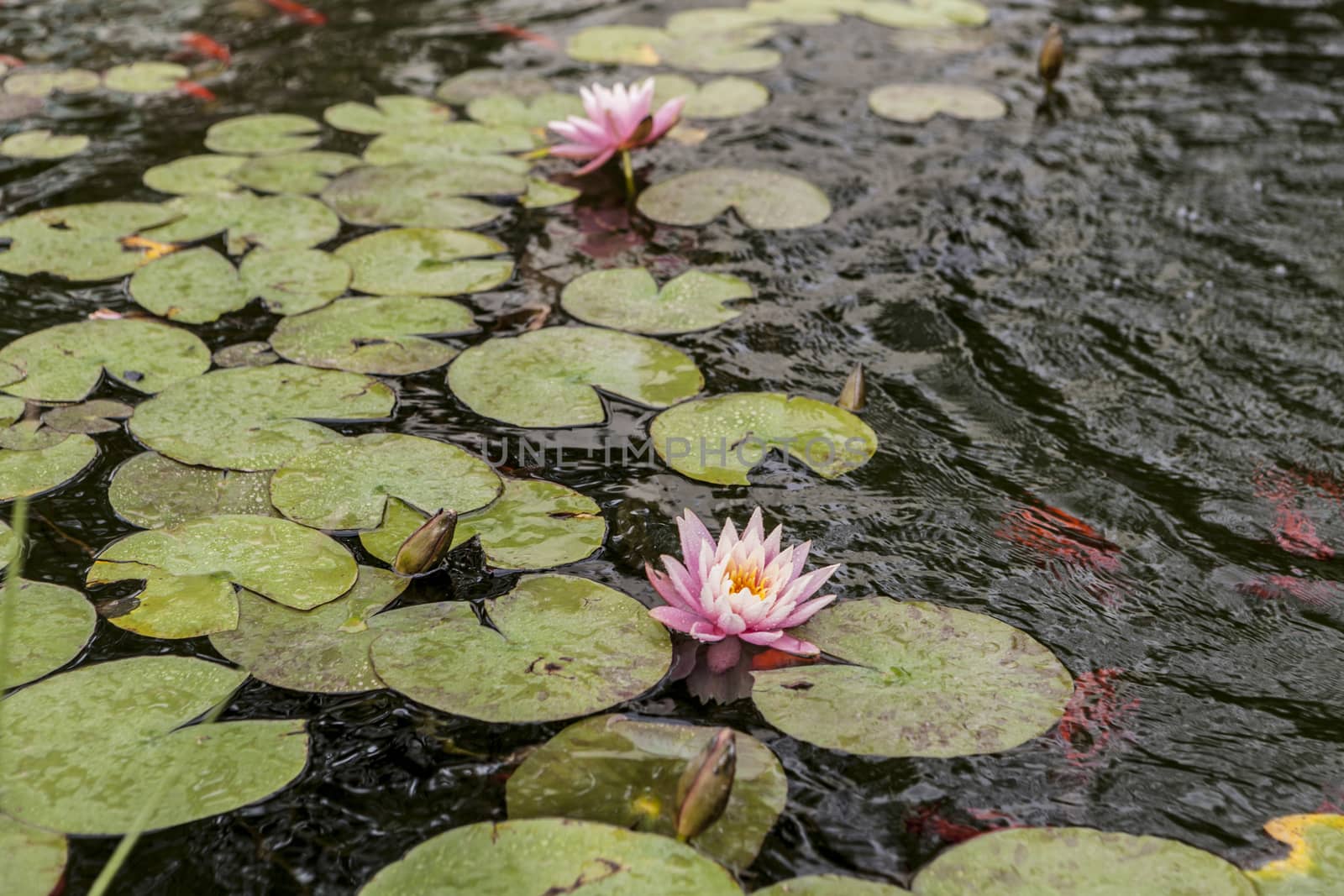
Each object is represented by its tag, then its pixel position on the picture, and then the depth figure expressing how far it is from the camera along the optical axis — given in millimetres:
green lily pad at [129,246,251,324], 2662
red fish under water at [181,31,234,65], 4113
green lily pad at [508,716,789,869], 1500
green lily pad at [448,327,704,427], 2373
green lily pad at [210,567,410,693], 1727
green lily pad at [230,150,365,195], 3221
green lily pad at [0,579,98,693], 1708
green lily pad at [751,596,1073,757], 1640
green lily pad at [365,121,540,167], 3412
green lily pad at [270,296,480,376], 2502
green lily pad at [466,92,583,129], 3713
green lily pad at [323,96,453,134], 3617
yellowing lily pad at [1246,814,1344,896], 1445
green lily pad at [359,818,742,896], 1386
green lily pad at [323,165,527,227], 3102
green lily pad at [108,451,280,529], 2043
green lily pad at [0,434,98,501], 2098
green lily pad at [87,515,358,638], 1821
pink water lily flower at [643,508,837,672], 1748
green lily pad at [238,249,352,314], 2697
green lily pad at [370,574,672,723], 1672
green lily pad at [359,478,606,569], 1981
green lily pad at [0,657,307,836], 1493
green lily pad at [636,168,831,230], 3193
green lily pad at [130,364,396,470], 2188
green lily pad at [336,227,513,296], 2795
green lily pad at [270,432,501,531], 2043
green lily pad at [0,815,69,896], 1394
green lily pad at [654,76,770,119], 3807
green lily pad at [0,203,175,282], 2828
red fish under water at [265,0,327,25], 4402
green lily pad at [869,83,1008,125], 3797
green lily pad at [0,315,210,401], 2367
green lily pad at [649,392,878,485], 2254
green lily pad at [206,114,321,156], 3451
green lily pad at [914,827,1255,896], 1424
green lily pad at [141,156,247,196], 3191
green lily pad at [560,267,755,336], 2695
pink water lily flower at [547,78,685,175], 3211
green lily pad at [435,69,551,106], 3881
